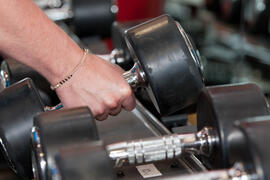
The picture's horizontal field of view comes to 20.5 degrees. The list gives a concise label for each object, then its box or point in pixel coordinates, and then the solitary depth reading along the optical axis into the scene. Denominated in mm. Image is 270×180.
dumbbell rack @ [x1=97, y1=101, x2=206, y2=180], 1143
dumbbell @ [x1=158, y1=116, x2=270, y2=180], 937
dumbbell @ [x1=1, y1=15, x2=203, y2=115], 1198
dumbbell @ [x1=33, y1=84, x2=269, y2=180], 1049
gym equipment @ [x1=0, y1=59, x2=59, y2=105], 1395
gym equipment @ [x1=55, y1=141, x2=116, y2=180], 949
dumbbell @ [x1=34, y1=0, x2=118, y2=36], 1970
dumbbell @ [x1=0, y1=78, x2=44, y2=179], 1137
